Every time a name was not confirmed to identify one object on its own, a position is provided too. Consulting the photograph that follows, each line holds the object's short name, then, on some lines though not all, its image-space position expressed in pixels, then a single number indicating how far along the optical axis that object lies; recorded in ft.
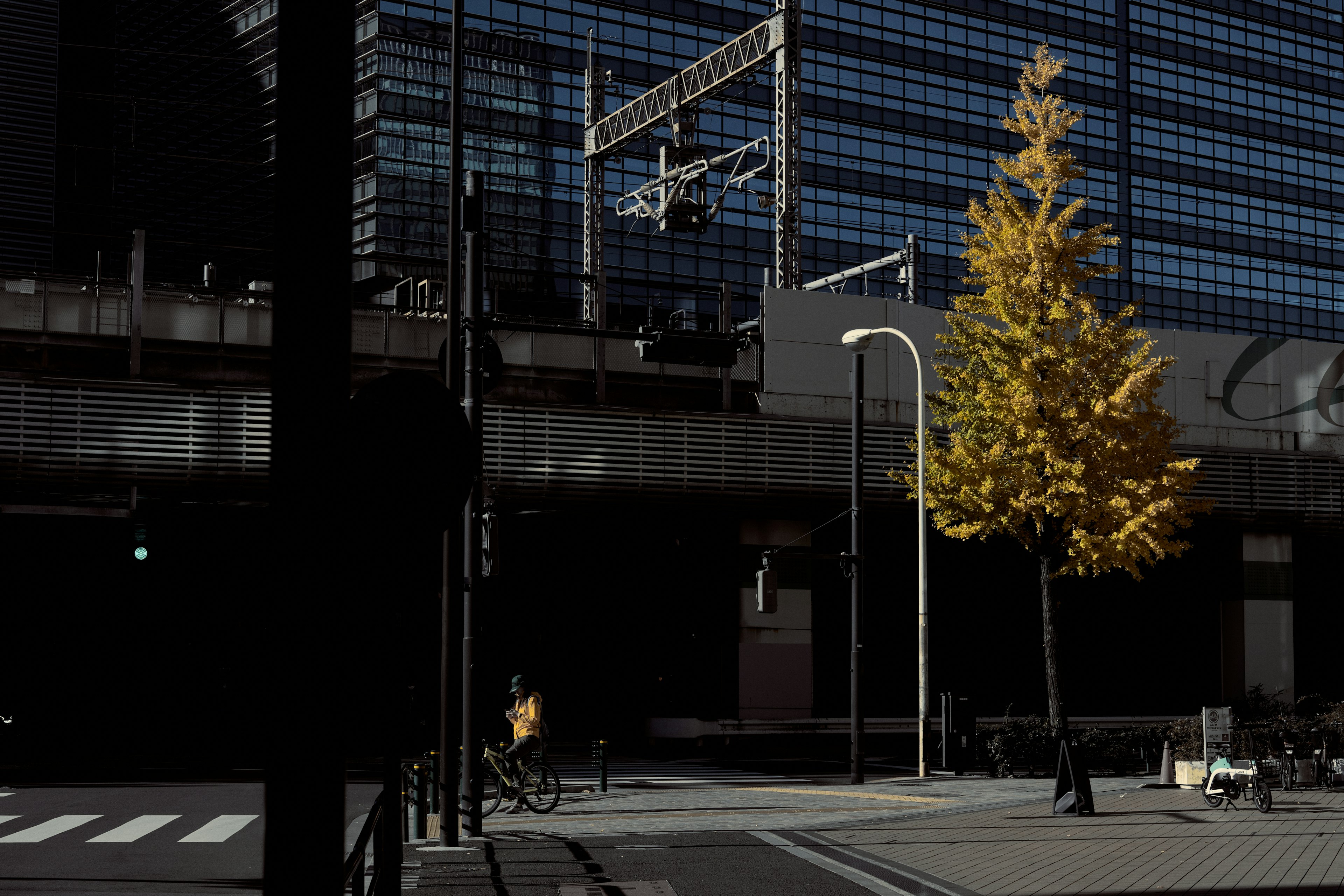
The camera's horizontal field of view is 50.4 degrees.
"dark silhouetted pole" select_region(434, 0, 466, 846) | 49.42
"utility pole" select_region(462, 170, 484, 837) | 53.57
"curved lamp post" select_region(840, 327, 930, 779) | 79.51
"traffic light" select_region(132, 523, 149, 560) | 79.51
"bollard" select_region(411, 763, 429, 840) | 52.80
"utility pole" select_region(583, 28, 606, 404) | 119.24
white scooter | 60.85
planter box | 72.95
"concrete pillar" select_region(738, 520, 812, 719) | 101.35
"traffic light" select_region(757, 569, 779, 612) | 75.82
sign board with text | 68.49
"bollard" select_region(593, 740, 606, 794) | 72.74
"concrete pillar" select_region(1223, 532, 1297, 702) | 114.52
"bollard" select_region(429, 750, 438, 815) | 59.57
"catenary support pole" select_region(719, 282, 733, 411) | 102.94
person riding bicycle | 63.36
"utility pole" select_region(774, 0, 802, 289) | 106.22
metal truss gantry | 106.32
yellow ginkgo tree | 82.43
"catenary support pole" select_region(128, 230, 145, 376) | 90.84
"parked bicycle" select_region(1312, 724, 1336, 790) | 71.82
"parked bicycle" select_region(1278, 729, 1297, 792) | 69.00
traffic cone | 74.28
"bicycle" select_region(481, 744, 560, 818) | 62.59
